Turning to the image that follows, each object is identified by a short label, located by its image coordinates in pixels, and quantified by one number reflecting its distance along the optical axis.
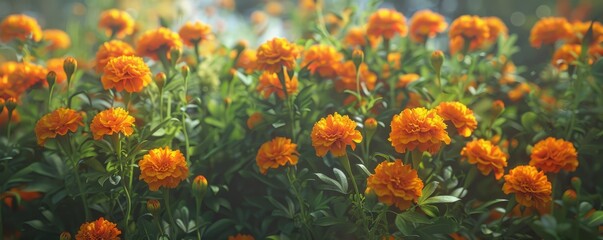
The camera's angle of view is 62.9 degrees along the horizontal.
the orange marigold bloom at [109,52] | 1.47
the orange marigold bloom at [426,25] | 1.78
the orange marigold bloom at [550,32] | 1.76
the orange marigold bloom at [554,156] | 1.31
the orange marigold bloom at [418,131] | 1.11
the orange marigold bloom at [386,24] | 1.69
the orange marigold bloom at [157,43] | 1.54
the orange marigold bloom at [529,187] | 1.20
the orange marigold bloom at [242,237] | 1.37
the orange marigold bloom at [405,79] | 1.72
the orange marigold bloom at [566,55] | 1.64
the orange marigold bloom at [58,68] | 1.71
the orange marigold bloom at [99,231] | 1.18
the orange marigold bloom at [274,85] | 1.50
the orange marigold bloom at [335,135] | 1.17
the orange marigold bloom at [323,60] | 1.58
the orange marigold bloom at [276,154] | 1.31
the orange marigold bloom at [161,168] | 1.19
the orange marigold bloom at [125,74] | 1.28
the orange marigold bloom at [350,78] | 1.60
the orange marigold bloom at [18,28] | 1.71
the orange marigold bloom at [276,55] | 1.40
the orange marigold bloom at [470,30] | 1.68
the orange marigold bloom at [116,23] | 1.80
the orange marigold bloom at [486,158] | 1.30
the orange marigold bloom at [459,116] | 1.26
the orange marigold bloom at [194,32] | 1.67
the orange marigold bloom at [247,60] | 1.73
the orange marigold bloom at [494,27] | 1.85
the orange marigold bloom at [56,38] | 2.10
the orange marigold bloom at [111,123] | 1.20
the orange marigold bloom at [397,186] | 1.08
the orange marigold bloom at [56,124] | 1.24
